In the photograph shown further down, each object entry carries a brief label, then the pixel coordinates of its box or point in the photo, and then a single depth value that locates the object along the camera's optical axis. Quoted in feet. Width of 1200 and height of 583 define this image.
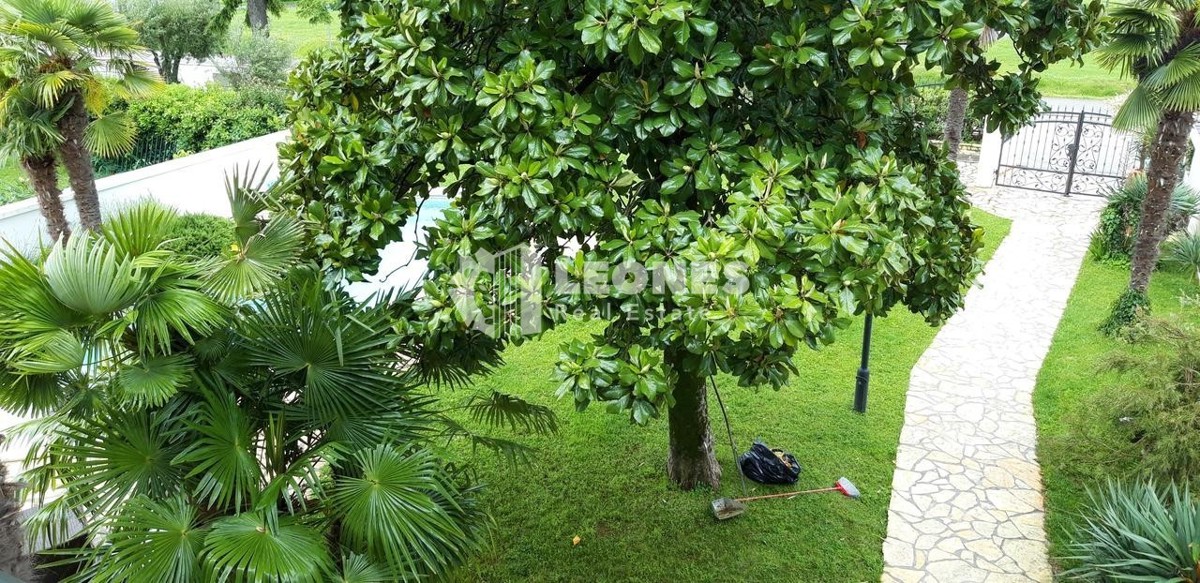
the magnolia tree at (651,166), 12.90
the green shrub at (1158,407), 19.99
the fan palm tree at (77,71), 26.96
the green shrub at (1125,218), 42.45
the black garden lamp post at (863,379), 26.96
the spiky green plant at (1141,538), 17.08
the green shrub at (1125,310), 33.78
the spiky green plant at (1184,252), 39.87
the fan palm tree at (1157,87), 29.78
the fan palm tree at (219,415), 12.64
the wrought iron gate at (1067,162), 54.24
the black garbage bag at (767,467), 24.31
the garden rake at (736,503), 22.76
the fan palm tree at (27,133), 27.63
